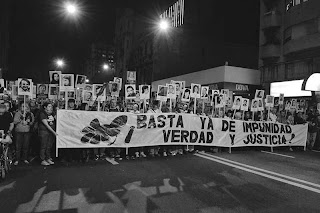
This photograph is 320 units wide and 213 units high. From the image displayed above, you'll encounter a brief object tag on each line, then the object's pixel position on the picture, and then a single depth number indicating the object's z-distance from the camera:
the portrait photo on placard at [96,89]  9.46
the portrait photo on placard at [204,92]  11.34
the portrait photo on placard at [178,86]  10.68
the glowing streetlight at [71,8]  11.64
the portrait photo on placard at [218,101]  10.90
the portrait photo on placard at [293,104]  13.54
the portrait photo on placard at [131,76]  13.14
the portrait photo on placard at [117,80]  10.79
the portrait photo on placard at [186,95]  10.75
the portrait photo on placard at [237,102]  11.04
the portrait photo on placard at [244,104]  11.14
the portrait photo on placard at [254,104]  11.34
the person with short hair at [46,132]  7.25
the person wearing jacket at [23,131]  7.20
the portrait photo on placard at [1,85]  10.29
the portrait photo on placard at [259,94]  11.50
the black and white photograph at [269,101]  11.85
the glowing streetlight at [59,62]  29.01
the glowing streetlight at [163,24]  15.99
